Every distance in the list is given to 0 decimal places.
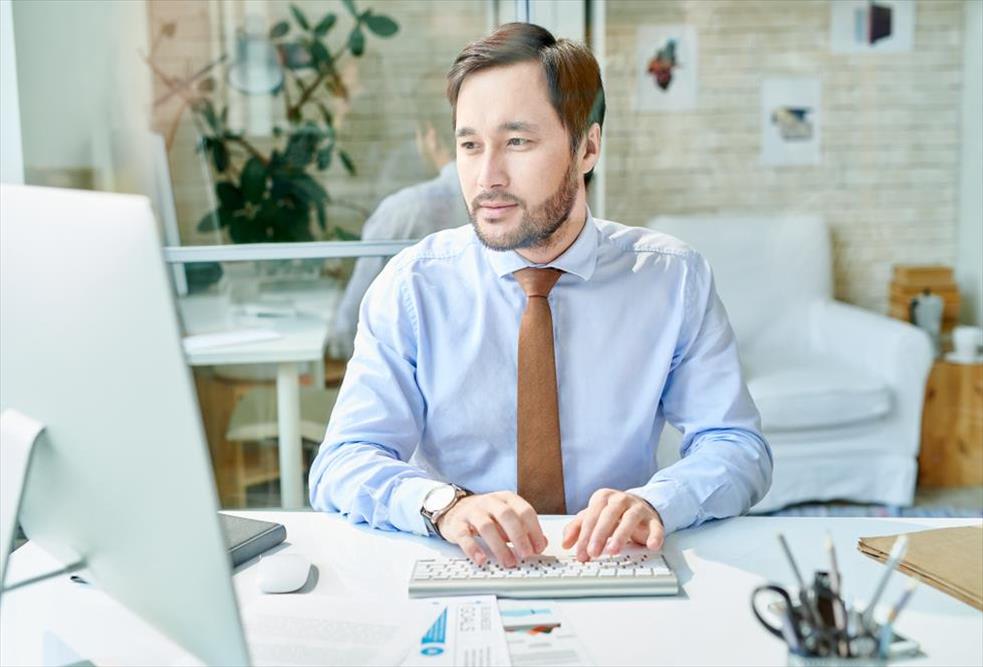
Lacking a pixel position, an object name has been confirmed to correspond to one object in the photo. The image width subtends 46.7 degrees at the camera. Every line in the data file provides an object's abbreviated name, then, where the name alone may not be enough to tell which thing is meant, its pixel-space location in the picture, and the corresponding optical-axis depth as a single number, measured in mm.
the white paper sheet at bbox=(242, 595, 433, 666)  1041
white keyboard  1172
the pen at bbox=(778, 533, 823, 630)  804
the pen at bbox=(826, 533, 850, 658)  796
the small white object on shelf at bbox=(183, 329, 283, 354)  2975
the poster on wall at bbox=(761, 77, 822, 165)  4273
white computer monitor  734
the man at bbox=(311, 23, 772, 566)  1653
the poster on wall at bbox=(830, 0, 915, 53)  4262
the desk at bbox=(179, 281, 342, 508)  2963
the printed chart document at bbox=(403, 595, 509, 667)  1029
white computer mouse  1200
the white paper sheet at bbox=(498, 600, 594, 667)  1025
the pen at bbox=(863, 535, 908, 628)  765
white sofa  3715
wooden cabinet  3898
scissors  806
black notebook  1297
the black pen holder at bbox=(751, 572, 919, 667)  793
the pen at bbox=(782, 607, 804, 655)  806
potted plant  2922
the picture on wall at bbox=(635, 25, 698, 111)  4105
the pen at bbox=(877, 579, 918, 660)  743
